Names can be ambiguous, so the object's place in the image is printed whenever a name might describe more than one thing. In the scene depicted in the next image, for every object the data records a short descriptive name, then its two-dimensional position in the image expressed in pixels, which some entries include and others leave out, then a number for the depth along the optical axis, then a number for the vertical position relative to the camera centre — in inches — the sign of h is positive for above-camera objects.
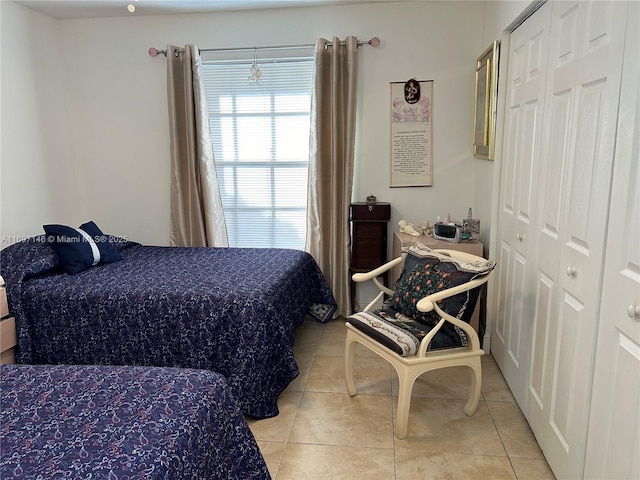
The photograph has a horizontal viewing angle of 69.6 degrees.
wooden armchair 86.0 -34.4
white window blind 143.7 +3.0
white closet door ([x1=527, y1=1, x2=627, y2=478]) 60.2 -9.3
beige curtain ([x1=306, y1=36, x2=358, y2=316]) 134.4 -2.4
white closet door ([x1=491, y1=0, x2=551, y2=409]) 87.3 -8.0
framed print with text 137.1 +5.9
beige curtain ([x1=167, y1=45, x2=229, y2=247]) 140.3 -2.2
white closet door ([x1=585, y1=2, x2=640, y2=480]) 51.8 -18.0
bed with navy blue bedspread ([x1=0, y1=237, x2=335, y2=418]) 94.2 -34.7
